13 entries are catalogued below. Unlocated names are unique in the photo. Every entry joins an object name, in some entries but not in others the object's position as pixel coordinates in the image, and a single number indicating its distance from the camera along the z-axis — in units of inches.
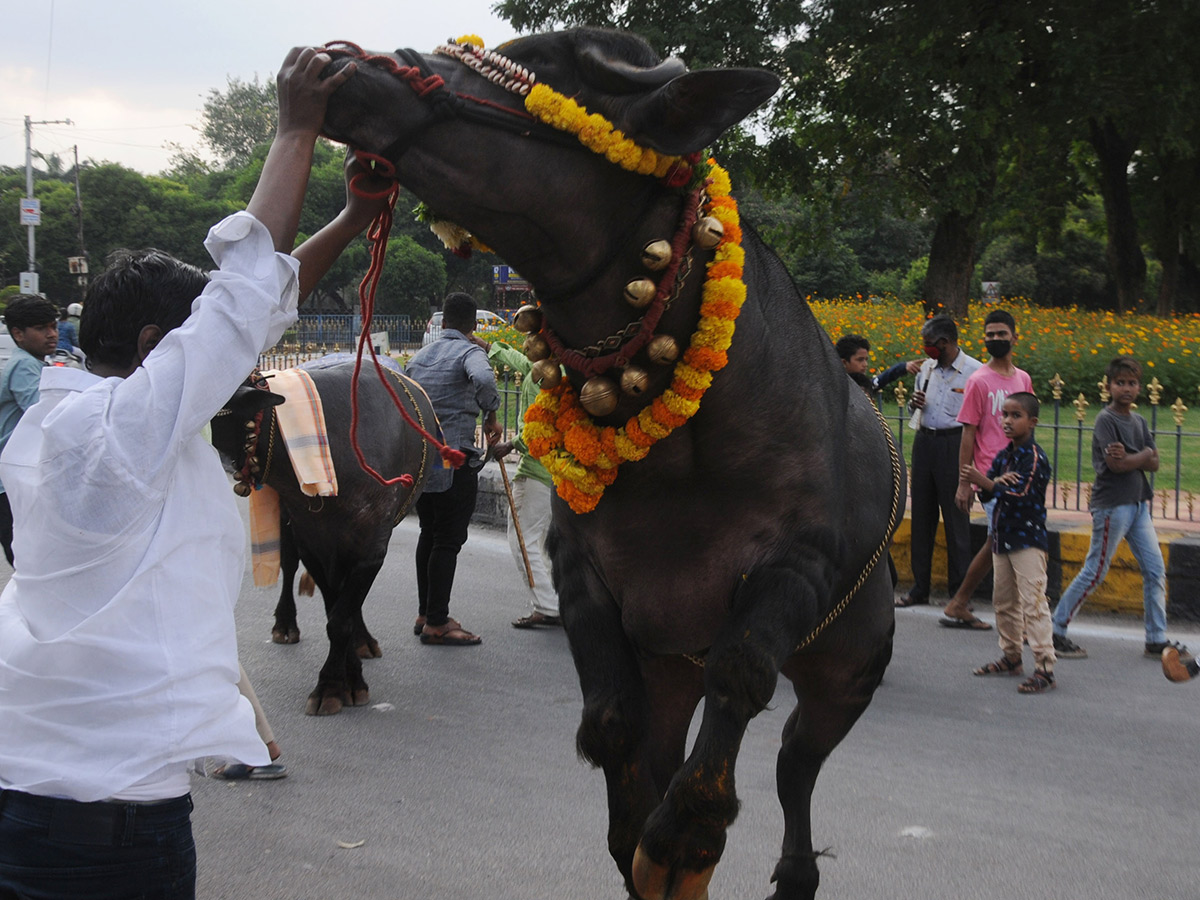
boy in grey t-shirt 245.8
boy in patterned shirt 232.7
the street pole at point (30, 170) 1469.0
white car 573.7
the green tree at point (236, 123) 2878.9
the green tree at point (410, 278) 1456.7
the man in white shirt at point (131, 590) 72.6
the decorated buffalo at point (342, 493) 219.1
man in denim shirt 272.2
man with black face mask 273.7
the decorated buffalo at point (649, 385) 75.4
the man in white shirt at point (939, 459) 288.0
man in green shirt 282.5
